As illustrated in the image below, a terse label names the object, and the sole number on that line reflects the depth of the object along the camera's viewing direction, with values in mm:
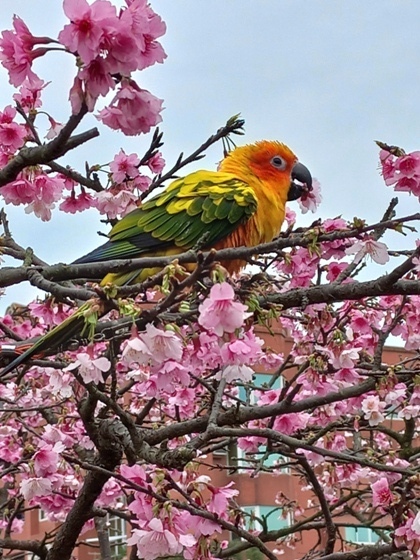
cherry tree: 1128
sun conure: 1306
